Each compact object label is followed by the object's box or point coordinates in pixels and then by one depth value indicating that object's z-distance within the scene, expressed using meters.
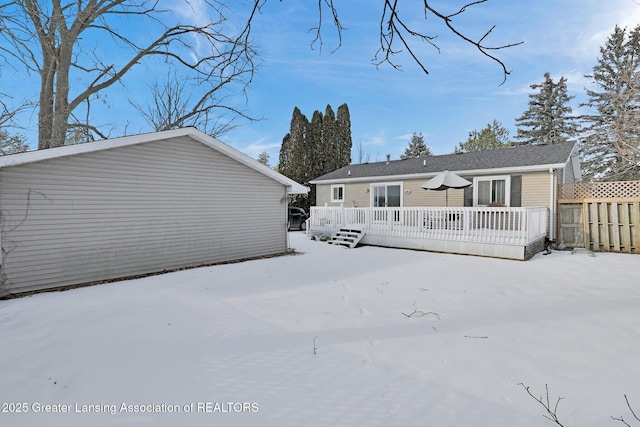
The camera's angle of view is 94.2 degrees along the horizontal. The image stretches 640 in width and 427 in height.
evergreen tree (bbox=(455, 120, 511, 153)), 25.28
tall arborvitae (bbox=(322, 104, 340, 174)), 21.48
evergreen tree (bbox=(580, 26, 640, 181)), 17.39
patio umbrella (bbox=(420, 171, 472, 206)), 9.57
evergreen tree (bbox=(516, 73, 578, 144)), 22.33
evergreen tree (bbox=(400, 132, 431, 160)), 32.92
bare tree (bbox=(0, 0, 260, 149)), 8.39
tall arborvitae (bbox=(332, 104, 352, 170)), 22.14
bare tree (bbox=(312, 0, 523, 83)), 1.76
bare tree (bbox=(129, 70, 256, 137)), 12.95
